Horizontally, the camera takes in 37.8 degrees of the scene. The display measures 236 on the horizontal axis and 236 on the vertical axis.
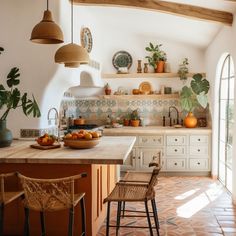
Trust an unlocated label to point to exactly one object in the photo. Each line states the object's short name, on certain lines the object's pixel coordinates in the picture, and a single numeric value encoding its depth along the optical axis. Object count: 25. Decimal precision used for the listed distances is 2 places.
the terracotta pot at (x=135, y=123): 7.02
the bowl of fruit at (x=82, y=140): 3.54
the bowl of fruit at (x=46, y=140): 3.73
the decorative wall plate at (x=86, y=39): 5.55
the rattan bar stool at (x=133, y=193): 2.91
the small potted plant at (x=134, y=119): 7.03
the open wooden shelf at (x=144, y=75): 6.95
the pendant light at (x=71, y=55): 3.45
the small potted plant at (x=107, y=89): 7.11
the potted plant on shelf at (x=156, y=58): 6.92
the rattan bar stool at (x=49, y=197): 2.59
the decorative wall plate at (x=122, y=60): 7.17
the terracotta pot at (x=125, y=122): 7.14
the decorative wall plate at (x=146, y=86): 7.17
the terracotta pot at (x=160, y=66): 6.96
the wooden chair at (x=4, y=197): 2.75
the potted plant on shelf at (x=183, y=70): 6.86
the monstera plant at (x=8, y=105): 3.89
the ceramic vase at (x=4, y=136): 3.87
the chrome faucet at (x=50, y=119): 4.84
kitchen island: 3.14
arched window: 5.37
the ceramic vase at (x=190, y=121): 6.64
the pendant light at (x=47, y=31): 3.07
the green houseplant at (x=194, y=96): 6.47
